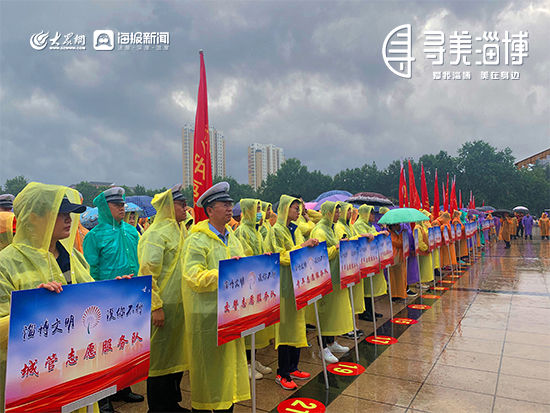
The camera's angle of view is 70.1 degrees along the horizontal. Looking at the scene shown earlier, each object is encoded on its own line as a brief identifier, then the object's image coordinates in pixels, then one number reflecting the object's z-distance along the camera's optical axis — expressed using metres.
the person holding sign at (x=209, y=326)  2.89
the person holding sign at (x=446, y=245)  10.96
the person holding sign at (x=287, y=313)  4.24
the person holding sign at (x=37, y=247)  1.94
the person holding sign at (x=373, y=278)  6.74
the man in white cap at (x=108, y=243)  3.69
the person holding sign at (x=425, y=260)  8.96
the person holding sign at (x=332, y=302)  4.86
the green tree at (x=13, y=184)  58.44
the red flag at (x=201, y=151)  3.62
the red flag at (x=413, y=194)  10.77
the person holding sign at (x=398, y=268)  7.59
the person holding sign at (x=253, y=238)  4.53
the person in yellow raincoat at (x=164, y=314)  3.21
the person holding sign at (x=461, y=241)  12.66
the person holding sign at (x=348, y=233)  5.64
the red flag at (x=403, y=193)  9.78
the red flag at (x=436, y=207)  12.07
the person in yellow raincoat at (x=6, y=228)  3.20
